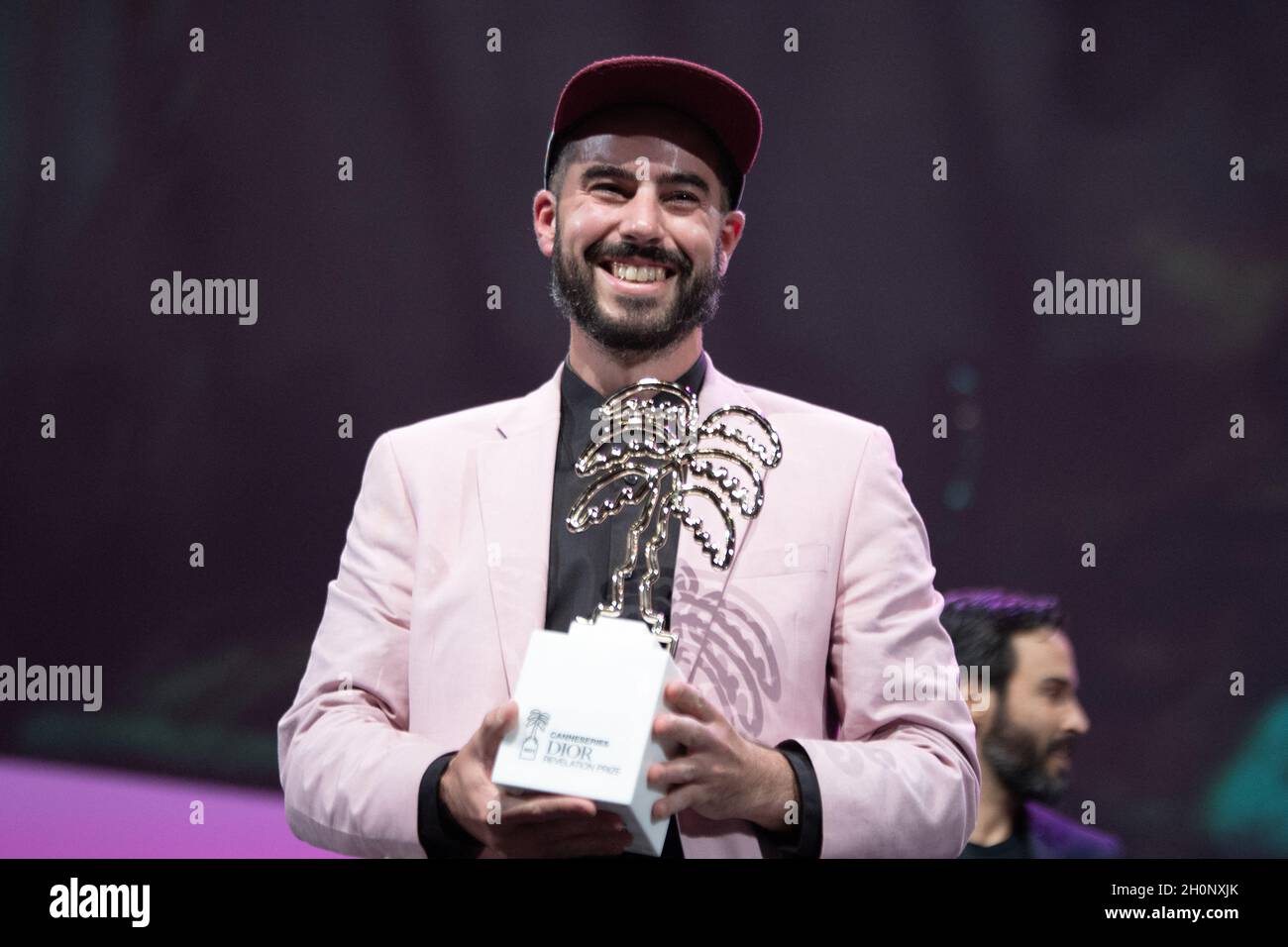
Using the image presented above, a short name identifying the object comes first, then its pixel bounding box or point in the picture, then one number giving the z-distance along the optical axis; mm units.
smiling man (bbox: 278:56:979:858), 1728
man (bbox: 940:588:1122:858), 2975
